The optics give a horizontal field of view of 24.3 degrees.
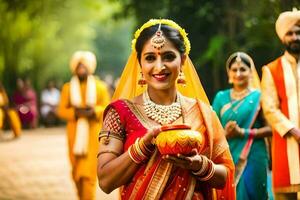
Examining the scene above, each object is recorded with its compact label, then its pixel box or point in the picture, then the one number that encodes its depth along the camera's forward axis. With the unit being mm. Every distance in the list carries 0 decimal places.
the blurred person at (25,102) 28750
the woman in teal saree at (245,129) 7609
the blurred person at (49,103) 30750
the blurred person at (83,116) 9617
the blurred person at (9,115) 20109
